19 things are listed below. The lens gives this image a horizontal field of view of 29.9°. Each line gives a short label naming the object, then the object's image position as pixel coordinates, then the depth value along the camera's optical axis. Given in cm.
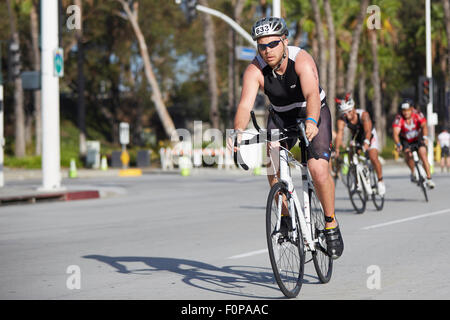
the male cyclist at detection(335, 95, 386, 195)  1412
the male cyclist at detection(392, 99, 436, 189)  1563
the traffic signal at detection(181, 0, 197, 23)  2386
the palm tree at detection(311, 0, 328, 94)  3838
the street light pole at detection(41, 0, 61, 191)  1952
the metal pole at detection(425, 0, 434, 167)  3422
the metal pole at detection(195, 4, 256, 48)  2525
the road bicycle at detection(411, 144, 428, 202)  1612
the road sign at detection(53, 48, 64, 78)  1952
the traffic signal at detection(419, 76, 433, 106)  3134
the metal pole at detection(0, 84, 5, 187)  2198
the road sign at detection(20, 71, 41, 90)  1964
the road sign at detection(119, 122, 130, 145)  3522
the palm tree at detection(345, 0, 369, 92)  3869
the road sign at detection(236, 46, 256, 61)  2620
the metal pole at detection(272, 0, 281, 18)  2488
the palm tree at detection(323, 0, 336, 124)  3934
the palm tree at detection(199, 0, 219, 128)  4147
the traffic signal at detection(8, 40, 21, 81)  2406
